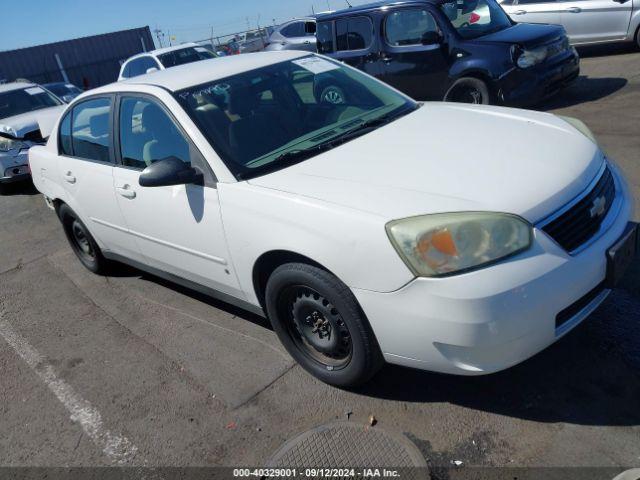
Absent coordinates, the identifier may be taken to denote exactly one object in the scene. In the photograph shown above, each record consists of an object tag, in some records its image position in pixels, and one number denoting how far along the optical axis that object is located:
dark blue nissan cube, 7.25
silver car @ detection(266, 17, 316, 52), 12.84
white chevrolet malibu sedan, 2.34
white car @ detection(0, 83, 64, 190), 8.74
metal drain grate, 2.54
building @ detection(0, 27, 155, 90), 30.03
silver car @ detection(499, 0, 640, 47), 9.86
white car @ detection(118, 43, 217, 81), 12.89
